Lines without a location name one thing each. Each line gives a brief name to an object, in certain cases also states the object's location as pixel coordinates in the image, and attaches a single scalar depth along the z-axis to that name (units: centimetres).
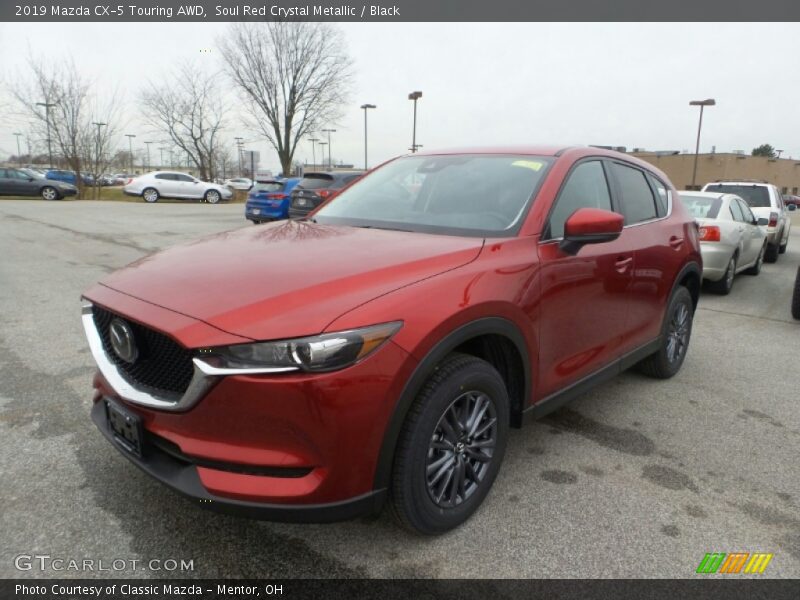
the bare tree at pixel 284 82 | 3300
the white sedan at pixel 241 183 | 4882
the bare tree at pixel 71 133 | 3017
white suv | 1145
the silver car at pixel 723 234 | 748
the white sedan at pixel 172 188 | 2756
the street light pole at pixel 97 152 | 3173
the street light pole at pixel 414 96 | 3186
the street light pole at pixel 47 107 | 2992
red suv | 182
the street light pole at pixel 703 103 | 3472
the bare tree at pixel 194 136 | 3859
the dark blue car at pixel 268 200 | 1512
